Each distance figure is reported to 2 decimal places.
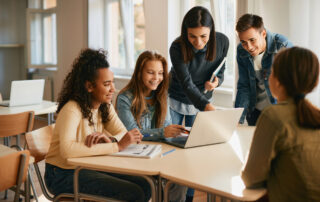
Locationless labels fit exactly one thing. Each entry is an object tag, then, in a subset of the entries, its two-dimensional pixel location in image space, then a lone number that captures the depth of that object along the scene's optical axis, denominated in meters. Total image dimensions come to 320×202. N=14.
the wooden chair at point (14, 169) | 1.73
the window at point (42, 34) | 6.94
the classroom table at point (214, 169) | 1.38
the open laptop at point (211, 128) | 1.83
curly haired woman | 1.80
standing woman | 2.40
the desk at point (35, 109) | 3.29
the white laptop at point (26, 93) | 3.46
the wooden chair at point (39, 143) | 2.15
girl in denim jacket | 2.23
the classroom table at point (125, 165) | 1.61
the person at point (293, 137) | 1.30
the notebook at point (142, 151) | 1.79
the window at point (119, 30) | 5.63
